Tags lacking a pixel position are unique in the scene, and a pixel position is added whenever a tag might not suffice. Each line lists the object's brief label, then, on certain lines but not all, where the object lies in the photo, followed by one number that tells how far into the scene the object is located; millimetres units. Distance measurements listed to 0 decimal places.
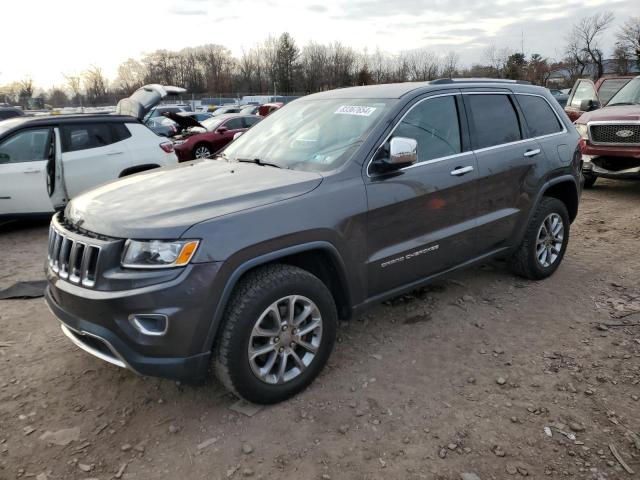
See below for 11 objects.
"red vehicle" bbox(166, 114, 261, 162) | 14195
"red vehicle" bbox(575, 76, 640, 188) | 7957
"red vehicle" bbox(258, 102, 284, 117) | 18609
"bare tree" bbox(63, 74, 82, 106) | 73312
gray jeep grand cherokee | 2592
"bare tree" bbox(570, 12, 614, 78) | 51494
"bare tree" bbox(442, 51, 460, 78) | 45600
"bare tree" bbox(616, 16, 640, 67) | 47781
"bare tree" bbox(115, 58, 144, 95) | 83538
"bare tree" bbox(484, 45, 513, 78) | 45000
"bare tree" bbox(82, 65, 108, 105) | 72188
